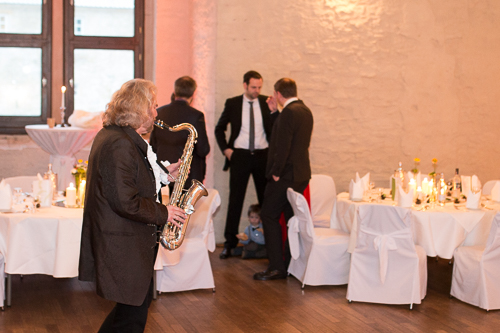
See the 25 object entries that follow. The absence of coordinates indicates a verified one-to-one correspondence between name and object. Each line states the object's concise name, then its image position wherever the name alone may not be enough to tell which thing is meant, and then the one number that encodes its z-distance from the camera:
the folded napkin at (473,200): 5.06
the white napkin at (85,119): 6.95
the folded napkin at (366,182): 5.50
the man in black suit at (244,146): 6.45
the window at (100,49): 8.02
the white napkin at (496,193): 5.42
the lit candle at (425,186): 5.38
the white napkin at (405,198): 5.00
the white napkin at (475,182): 5.57
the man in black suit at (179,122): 5.77
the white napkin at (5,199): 4.32
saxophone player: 2.64
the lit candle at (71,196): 4.57
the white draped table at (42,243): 4.15
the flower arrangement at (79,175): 4.73
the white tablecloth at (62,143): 6.68
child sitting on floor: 6.18
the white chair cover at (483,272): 4.62
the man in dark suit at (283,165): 5.30
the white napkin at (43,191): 4.55
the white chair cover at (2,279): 4.30
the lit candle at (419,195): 5.34
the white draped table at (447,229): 4.84
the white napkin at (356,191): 5.36
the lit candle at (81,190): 4.65
